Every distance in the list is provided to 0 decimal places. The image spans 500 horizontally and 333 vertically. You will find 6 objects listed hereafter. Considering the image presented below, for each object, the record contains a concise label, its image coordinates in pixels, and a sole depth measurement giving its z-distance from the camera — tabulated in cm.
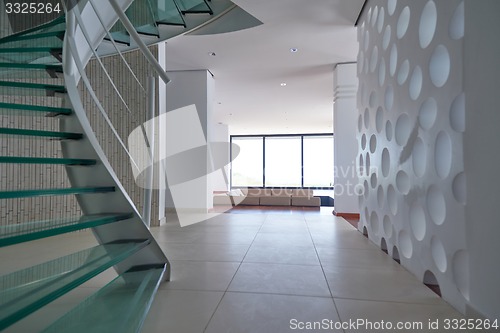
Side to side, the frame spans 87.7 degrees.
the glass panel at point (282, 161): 1381
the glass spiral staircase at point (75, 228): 113
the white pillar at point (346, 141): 509
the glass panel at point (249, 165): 1383
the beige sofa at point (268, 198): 696
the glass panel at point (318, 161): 1355
